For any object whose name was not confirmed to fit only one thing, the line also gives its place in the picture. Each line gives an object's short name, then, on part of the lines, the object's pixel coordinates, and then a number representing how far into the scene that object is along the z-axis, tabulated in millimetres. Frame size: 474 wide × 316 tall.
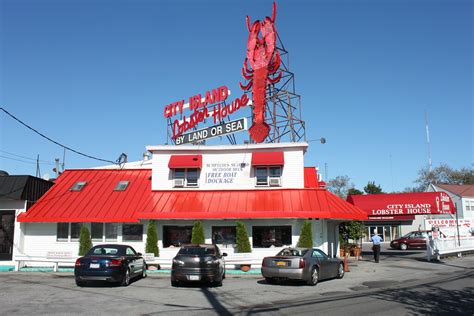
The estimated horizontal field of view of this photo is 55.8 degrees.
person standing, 25906
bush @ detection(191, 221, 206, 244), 22750
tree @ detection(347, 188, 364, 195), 81988
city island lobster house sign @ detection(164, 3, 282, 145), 27422
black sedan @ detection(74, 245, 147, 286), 15312
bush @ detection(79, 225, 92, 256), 23250
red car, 40219
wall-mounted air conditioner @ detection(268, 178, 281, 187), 24844
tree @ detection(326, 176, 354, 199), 86356
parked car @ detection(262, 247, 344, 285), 15914
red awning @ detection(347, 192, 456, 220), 29109
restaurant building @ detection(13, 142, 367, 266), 22859
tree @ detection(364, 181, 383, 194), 81125
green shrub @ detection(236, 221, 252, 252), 22469
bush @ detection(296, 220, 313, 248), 21906
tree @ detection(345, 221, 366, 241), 29003
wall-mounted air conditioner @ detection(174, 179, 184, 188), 25422
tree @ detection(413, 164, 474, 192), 82188
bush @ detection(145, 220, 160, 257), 22844
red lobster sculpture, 27750
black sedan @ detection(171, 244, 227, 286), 15383
